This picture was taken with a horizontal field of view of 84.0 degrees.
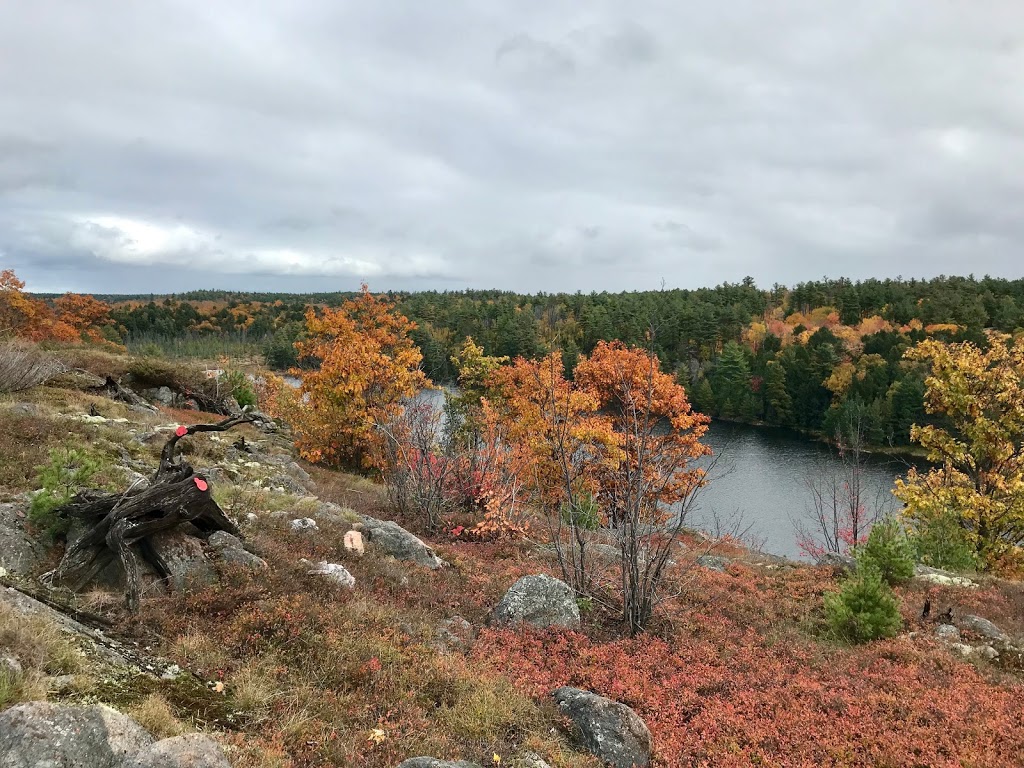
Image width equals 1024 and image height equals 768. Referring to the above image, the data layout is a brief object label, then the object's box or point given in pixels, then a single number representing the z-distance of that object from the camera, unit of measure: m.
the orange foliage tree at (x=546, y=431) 19.00
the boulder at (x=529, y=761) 5.51
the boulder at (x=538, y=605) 9.56
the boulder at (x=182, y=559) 7.32
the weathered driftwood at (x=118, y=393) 23.02
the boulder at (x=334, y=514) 12.09
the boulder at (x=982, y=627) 11.17
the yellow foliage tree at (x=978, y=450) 20.66
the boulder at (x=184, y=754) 4.00
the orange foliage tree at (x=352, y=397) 23.22
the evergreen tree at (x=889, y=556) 14.23
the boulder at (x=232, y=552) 8.07
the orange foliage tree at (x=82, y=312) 67.44
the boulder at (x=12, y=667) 4.30
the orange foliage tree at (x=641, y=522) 9.78
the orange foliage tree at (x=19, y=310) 46.19
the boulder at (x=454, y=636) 8.11
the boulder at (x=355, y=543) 10.84
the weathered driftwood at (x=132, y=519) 6.80
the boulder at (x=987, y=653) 10.14
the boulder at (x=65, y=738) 3.62
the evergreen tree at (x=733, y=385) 83.38
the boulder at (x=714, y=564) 17.65
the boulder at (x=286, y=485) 15.06
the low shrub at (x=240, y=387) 30.88
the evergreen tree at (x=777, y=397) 81.81
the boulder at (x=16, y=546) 6.65
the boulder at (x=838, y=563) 16.95
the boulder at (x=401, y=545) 11.79
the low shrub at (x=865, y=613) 10.42
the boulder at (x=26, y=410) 13.09
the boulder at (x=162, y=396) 27.42
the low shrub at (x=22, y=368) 17.45
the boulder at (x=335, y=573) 8.77
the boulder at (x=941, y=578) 15.15
